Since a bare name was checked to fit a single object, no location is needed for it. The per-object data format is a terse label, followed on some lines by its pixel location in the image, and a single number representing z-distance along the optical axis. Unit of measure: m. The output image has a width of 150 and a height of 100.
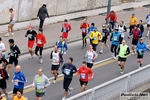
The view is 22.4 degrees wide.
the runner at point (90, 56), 15.60
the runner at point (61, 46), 16.59
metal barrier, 12.07
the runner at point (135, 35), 20.24
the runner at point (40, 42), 17.25
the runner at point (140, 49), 17.60
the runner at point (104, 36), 19.95
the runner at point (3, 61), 14.14
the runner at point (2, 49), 15.82
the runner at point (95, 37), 18.84
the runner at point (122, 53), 16.88
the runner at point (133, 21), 23.64
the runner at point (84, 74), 13.65
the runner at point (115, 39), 18.69
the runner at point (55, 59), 14.95
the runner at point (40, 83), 12.49
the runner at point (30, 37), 17.78
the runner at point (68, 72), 13.54
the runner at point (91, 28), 19.75
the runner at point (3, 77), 12.99
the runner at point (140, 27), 21.78
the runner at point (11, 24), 21.35
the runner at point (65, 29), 20.54
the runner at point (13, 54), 15.38
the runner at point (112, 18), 24.12
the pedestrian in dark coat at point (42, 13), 23.30
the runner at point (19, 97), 11.16
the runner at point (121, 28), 20.56
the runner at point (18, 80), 12.70
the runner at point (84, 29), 20.48
